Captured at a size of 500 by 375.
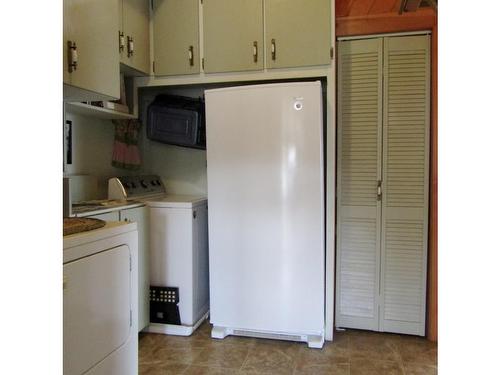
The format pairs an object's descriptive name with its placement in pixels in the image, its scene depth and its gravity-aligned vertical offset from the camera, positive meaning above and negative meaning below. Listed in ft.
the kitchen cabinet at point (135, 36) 7.82 +3.01
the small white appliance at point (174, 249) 8.41 -1.60
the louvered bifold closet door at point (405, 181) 8.11 -0.07
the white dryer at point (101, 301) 3.64 -1.33
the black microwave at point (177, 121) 9.14 +1.34
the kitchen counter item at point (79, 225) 3.87 -0.52
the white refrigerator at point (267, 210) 7.66 -0.68
